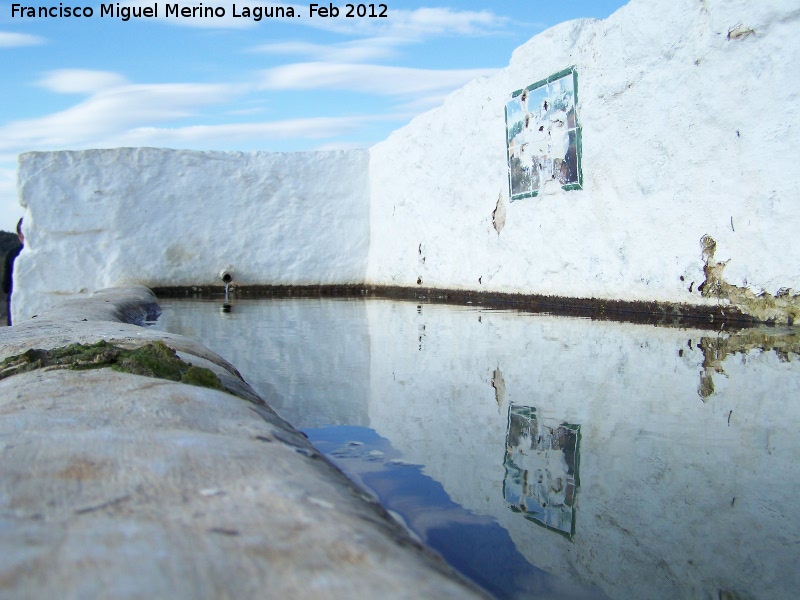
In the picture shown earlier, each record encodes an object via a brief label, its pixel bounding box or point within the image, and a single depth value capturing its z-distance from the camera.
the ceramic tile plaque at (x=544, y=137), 5.77
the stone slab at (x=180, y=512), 0.75
